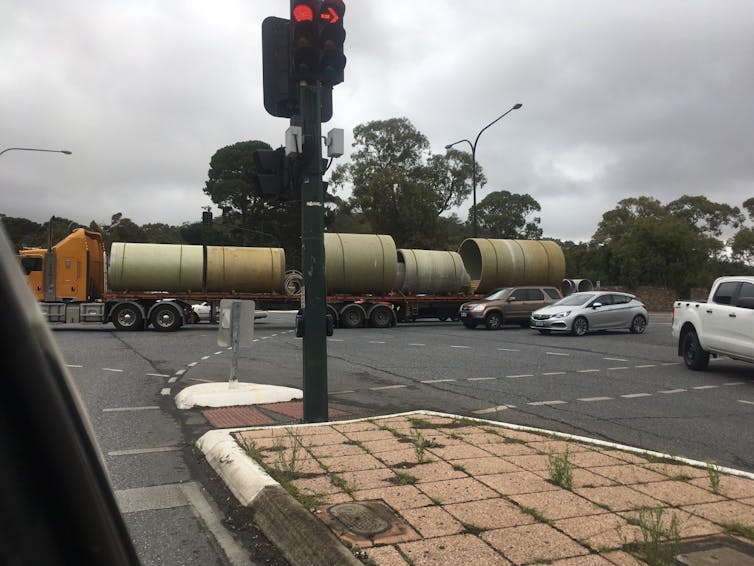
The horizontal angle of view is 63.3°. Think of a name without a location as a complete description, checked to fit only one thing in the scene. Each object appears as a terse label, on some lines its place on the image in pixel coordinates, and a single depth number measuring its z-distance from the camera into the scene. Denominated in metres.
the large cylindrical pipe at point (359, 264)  22.67
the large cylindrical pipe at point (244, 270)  21.28
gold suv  22.17
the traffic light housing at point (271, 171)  6.50
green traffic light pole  6.43
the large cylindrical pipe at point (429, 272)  24.31
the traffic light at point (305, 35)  5.92
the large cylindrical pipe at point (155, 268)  20.09
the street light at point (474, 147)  28.79
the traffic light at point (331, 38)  6.02
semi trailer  19.56
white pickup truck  10.20
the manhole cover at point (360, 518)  3.46
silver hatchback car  18.95
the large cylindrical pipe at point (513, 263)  25.78
